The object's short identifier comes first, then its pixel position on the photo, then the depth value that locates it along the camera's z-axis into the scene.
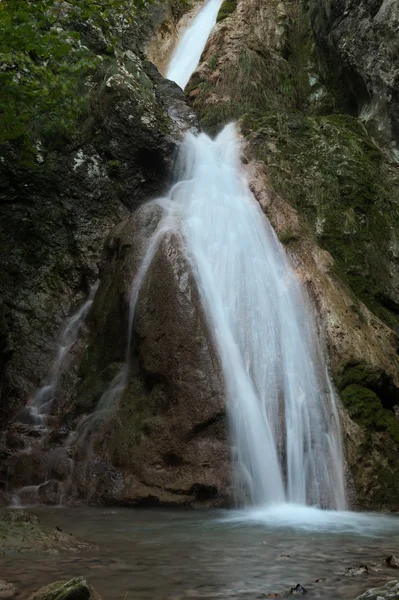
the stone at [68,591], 2.46
